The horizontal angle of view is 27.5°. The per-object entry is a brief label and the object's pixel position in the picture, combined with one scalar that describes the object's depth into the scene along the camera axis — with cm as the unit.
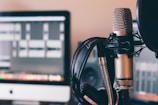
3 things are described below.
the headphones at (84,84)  83
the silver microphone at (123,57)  80
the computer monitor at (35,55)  142
